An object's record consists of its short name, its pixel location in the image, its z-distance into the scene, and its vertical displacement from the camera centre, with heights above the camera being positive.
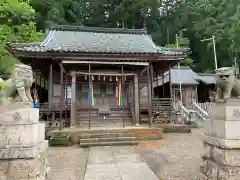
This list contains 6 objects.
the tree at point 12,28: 8.54 +3.74
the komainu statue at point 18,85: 4.01 +0.30
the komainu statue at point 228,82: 4.12 +0.31
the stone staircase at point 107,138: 8.41 -1.63
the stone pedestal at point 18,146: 3.68 -0.82
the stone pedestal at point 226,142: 3.86 -0.85
